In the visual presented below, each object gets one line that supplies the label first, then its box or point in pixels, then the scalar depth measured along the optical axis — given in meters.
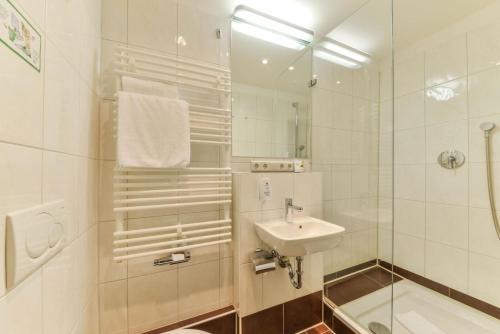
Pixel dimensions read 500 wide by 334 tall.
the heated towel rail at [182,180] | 1.04
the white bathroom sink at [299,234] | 1.07
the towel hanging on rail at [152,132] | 0.99
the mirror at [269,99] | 1.49
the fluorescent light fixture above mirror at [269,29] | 1.45
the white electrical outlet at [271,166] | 1.45
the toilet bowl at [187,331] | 1.16
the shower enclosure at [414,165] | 1.40
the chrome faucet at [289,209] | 1.38
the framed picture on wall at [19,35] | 0.38
